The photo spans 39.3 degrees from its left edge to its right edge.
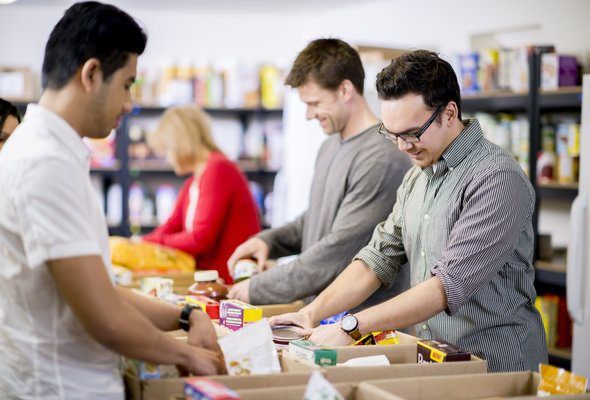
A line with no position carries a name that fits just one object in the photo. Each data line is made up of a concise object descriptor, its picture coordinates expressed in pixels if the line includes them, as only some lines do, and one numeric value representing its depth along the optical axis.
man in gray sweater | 3.05
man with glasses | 2.33
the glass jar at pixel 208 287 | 2.90
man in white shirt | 1.56
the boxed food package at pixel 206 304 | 2.63
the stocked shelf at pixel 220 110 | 8.80
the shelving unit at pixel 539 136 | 5.53
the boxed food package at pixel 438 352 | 2.08
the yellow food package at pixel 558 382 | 1.90
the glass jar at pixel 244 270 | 3.21
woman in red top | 4.51
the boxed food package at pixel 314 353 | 2.01
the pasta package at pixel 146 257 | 3.84
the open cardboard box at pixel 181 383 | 1.77
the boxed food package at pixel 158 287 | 3.06
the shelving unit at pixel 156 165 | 8.68
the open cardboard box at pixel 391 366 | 1.95
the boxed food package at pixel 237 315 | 2.45
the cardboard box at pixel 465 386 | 1.89
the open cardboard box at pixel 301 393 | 1.74
